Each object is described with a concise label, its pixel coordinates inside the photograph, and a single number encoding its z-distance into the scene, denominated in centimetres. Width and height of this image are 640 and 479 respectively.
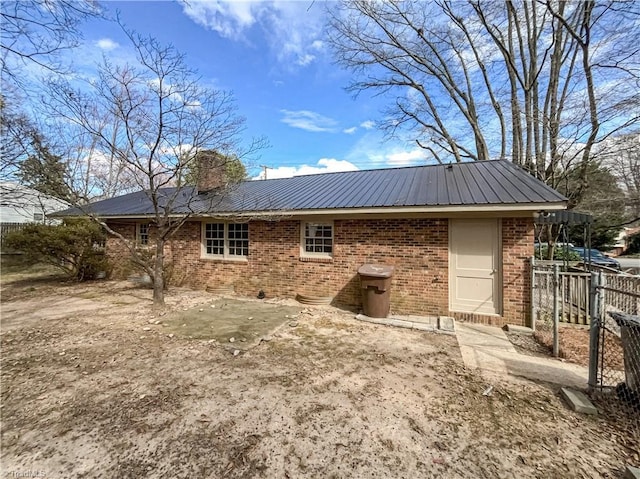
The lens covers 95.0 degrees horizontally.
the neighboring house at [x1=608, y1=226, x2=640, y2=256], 3098
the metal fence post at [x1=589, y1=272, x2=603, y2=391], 337
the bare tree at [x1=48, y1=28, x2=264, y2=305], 634
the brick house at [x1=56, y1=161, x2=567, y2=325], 619
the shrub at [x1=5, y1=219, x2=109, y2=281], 951
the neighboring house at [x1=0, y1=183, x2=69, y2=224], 730
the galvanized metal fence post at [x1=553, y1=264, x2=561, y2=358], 472
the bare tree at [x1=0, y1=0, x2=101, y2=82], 345
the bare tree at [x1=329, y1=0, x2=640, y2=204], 1135
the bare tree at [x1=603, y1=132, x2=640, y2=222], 1159
